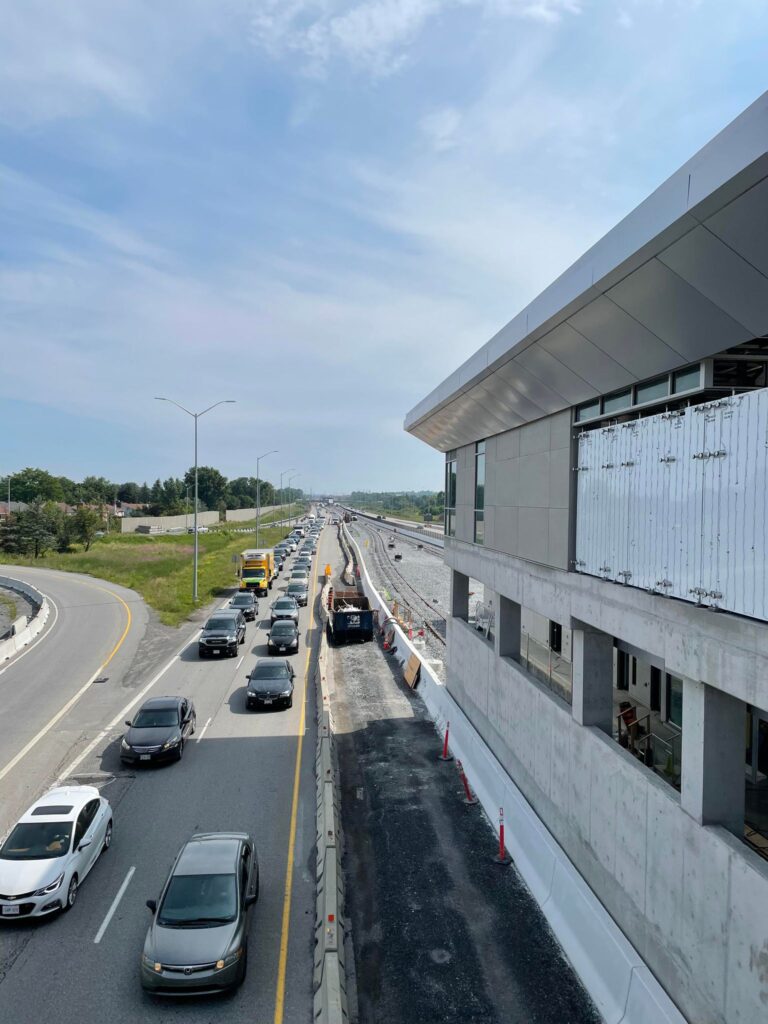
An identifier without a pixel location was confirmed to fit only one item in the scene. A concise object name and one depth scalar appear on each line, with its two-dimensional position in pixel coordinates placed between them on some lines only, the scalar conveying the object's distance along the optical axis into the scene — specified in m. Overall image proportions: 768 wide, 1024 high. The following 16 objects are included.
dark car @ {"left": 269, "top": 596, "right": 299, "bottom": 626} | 33.94
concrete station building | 6.60
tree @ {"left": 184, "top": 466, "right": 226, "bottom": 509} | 181.00
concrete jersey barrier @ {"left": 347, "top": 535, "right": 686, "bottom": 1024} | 7.82
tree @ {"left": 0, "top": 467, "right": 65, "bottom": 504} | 145.62
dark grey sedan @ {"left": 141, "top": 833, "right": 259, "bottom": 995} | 8.43
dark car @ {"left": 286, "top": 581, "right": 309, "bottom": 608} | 41.50
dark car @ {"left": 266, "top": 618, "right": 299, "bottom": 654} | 28.56
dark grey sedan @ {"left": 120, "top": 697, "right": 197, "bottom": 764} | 16.17
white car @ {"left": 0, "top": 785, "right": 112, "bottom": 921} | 10.05
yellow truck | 46.78
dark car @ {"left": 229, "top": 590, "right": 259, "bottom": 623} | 37.06
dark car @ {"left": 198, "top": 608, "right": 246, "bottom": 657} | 27.88
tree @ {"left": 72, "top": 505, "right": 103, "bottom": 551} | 78.12
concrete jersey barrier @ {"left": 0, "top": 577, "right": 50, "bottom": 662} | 28.66
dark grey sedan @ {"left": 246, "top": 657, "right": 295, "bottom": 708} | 20.77
